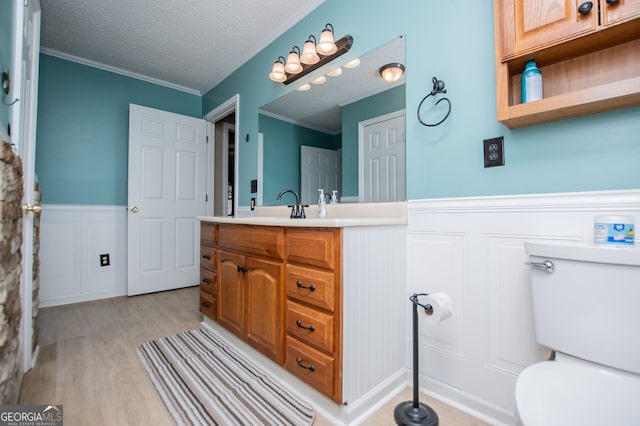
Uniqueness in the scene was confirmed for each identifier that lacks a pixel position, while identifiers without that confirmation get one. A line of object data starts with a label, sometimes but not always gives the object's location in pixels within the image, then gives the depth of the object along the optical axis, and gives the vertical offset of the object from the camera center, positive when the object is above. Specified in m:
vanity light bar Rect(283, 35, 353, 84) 1.75 +1.06
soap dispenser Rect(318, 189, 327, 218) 1.83 +0.07
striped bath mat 1.22 -0.83
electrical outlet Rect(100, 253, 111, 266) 2.95 -0.41
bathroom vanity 1.15 -0.36
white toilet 0.69 -0.35
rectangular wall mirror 1.57 +0.54
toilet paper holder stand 1.11 -0.77
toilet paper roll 1.10 -0.34
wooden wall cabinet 0.88 +0.58
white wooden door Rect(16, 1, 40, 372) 1.33 +0.39
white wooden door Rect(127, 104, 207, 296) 3.00 +0.24
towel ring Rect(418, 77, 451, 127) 1.34 +0.60
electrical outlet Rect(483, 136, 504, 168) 1.18 +0.27
